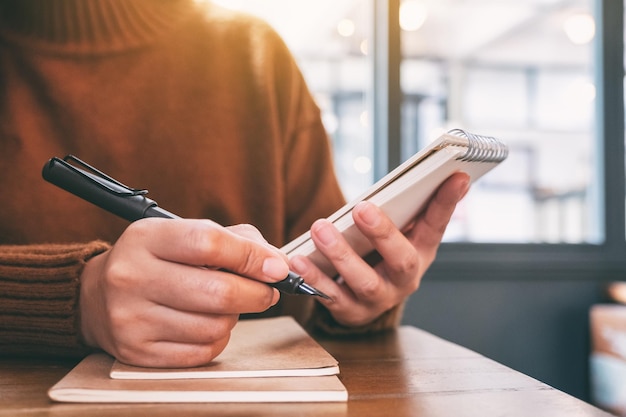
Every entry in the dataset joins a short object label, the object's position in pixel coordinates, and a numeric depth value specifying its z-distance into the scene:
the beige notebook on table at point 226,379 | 0.40
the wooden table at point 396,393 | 0.38
